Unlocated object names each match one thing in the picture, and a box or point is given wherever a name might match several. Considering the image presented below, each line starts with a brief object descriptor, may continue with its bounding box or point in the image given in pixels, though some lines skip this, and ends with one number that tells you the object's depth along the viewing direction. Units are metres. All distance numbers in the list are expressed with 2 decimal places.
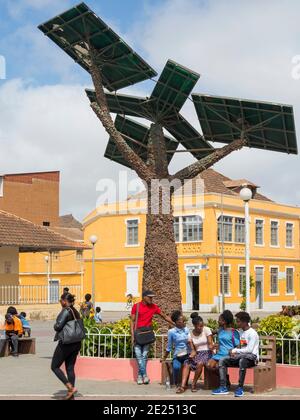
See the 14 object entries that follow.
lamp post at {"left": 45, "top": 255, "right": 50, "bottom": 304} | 54.13
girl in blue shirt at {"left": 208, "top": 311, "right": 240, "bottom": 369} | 12.06
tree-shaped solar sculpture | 15.54
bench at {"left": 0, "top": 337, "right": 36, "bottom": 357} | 18.75
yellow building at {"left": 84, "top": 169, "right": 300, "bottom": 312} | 50.09
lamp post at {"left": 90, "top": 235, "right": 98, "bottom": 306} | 31.45
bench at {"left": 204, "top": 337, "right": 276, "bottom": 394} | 11.90
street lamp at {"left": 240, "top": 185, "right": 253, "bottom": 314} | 17.30
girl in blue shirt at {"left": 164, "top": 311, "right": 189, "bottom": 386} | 12.60
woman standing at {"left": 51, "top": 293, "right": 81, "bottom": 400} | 11.37
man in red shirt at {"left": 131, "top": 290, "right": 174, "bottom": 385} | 13.02
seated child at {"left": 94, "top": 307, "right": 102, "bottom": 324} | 21.44
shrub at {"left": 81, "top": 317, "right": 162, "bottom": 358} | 14.05
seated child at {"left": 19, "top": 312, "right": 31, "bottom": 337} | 19.59
